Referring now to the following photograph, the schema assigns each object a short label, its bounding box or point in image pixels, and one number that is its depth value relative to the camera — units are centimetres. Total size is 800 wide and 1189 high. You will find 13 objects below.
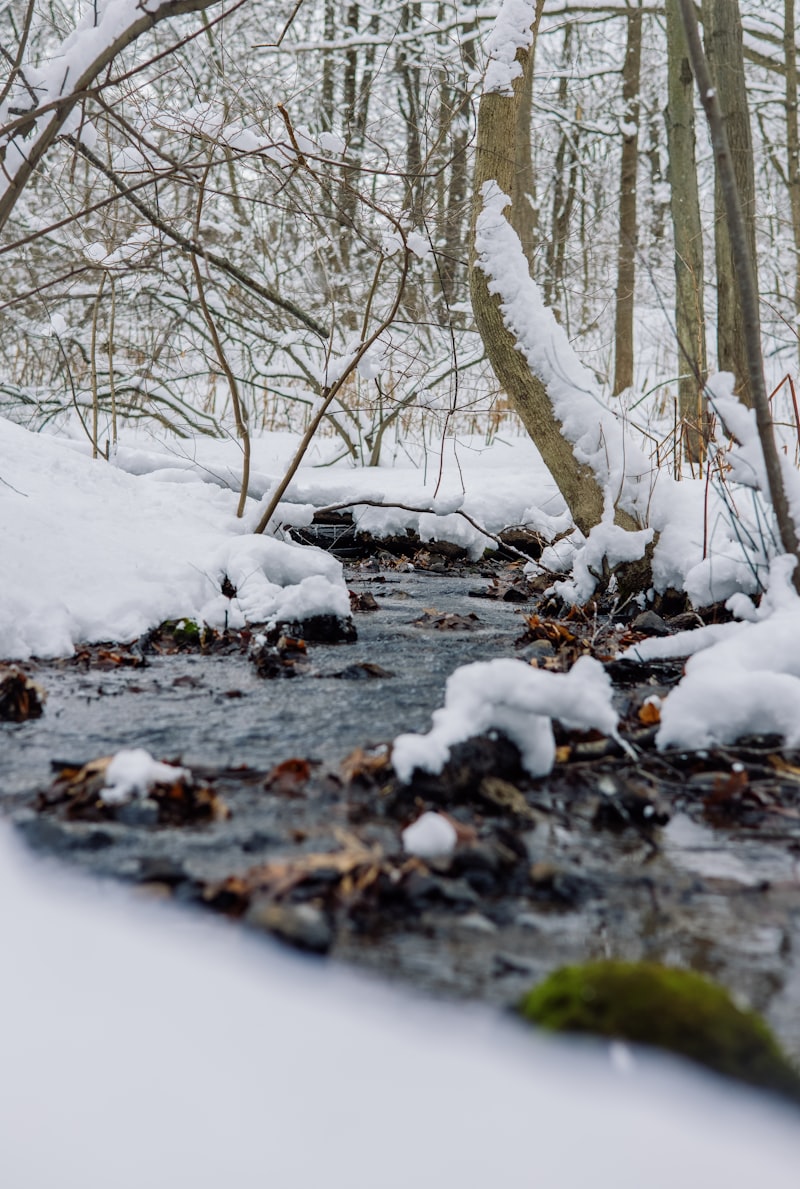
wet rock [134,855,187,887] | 154
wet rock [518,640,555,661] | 336
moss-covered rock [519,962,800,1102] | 108
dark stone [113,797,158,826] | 180
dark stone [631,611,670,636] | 385
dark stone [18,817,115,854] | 168
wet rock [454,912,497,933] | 142
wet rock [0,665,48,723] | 255
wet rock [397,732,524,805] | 193
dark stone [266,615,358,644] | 371
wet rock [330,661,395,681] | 305
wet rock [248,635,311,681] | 314
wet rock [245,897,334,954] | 135
